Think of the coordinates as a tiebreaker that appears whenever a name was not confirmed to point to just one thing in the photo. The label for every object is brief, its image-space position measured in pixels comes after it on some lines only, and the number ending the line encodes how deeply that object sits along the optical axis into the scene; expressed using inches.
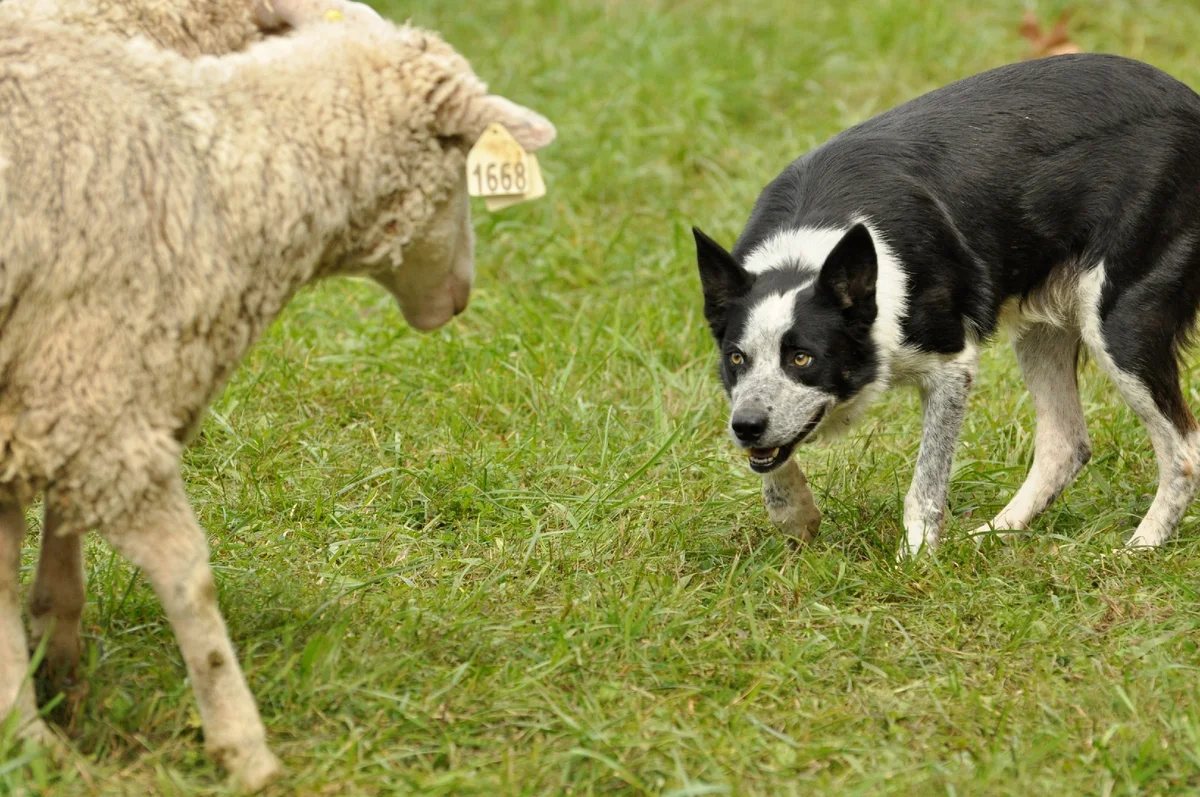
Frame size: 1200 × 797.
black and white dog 331.6
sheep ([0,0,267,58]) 280.4
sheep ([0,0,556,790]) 226.5
